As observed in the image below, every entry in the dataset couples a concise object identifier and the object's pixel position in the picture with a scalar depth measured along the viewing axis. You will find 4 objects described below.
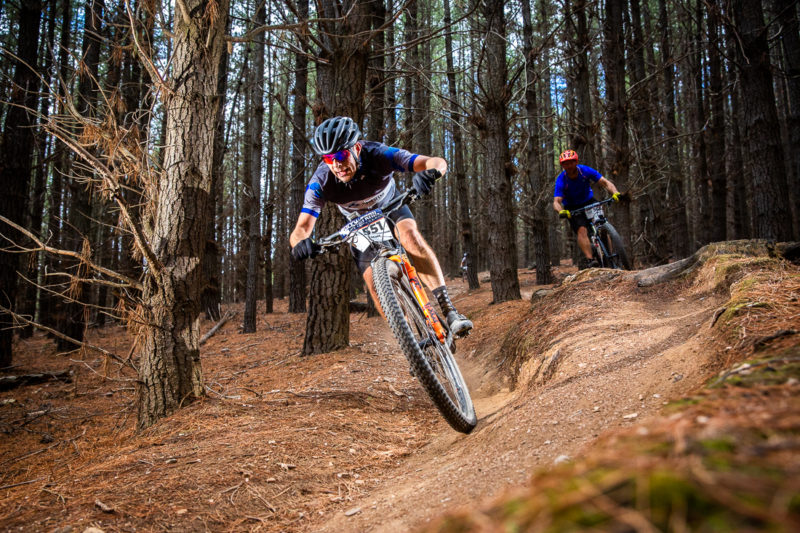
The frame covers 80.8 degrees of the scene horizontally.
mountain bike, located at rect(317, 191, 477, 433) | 3.73
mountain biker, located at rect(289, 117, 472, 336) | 4.09
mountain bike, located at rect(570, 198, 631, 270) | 8.09
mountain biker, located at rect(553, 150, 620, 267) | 8.07
